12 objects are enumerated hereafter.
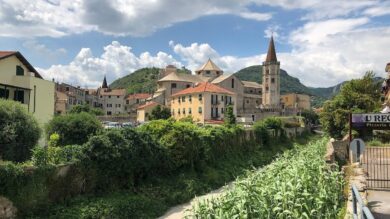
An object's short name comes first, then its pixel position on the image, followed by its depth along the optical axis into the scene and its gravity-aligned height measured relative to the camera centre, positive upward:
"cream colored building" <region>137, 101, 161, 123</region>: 104.50 +2.02
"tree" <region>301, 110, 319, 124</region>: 114.01 +1.31
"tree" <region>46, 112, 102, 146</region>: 34.09 -0.78
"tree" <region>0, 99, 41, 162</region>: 27.23 -0.91
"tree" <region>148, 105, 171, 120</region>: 94.31 +1.41
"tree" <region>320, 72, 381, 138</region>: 45.25 +1.99
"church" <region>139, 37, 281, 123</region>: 86.15 +6.25
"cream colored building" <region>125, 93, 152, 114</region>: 144.88 +6.44
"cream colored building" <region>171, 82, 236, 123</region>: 85.19 +3.58
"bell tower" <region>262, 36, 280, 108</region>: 124.94 +12.51
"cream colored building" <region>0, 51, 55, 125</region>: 38.72 +3.00
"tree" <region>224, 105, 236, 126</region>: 70.22 +0.68
